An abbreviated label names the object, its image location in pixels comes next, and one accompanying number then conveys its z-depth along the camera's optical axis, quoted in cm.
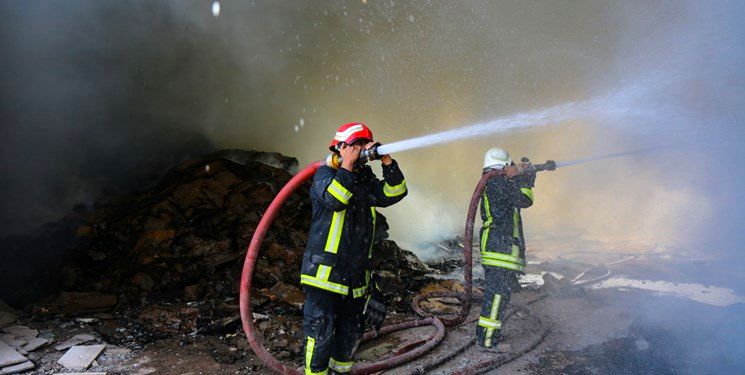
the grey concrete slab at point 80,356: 346
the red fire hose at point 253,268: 288
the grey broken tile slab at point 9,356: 343
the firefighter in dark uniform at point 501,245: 369
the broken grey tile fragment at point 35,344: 376
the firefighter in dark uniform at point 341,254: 253
